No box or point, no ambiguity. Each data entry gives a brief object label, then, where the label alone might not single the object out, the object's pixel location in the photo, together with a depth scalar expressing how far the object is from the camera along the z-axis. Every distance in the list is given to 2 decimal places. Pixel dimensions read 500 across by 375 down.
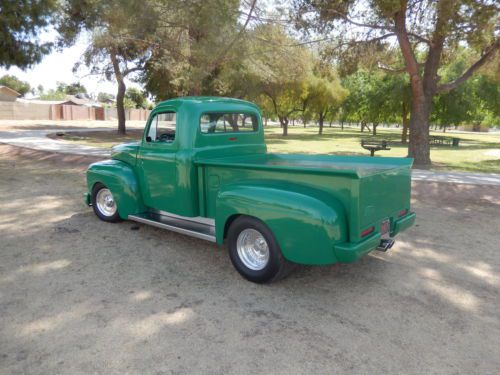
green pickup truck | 3.30
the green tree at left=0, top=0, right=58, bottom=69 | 10.03
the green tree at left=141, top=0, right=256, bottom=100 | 10.32
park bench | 27.80
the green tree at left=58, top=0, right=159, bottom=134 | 11.20
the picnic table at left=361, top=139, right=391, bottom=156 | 11.77
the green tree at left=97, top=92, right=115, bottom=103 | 129.10
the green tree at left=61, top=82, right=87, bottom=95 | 123.88
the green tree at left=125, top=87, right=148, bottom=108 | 72.88
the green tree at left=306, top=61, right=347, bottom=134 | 33.47
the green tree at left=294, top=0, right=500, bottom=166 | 9.69
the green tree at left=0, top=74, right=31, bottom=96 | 90.69
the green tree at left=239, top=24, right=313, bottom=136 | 12.37
